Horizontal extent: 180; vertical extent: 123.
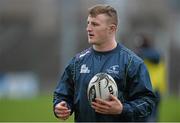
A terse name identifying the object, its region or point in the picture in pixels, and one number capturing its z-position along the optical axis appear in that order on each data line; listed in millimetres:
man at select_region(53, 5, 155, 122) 14040
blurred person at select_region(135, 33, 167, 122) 26511
